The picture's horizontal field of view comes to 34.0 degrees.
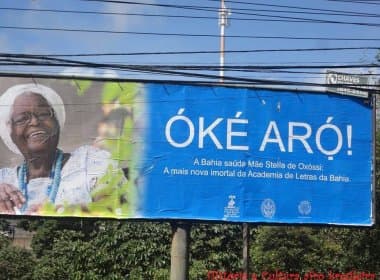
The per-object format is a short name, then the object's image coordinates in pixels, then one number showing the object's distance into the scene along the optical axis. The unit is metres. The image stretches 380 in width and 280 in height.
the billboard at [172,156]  11.57
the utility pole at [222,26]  29.11
